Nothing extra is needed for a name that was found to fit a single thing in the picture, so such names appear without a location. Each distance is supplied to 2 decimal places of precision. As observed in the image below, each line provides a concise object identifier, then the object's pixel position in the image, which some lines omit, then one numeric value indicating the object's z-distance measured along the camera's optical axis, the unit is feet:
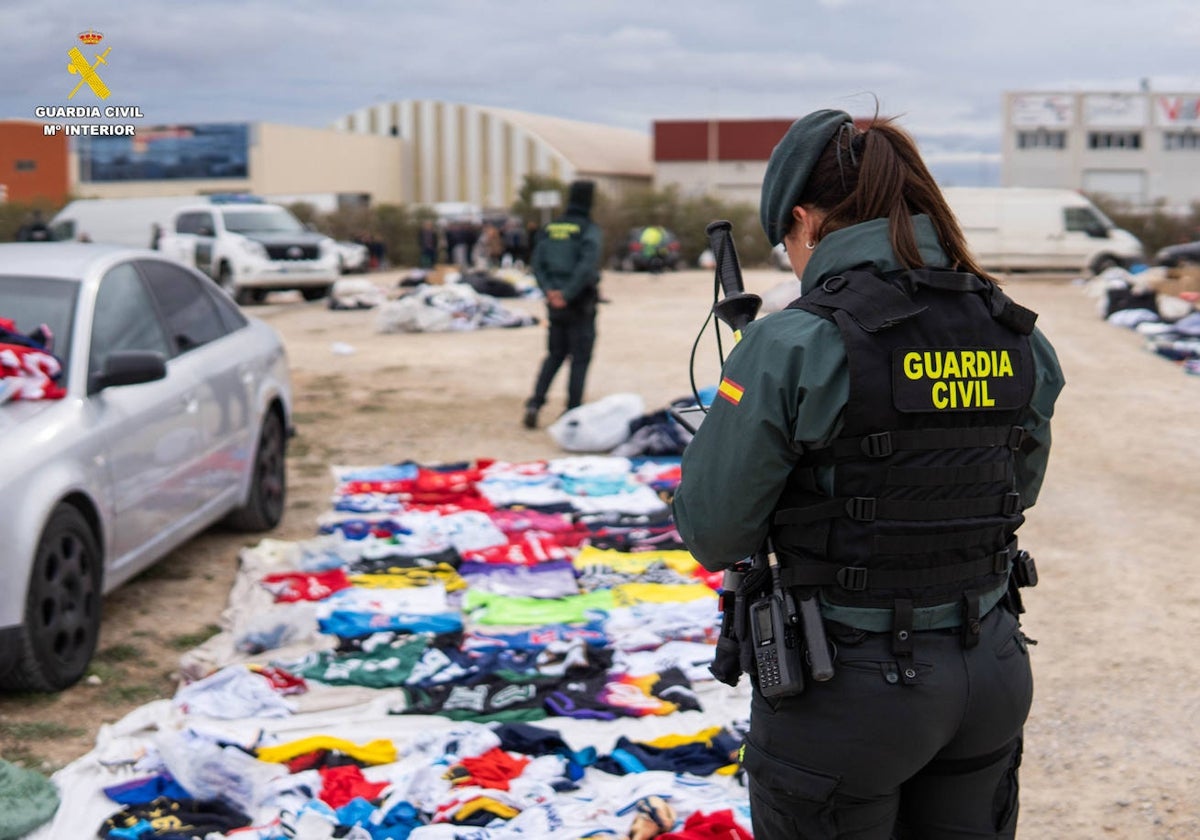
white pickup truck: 77.56
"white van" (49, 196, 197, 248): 99.66
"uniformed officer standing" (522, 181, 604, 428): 34.01
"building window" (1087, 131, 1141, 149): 188.44
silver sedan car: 15.55
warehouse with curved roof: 202.49
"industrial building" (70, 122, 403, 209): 172.35
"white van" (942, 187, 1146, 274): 100.99
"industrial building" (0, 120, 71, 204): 169.68
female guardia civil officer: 7.07
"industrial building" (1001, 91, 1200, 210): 183.21
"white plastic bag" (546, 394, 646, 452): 32.22
